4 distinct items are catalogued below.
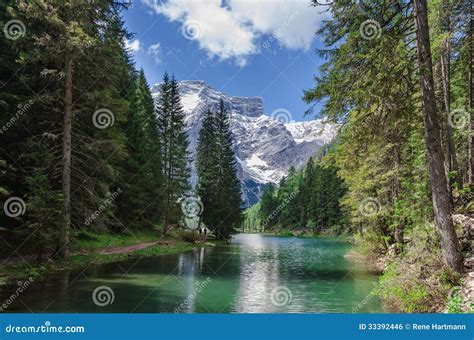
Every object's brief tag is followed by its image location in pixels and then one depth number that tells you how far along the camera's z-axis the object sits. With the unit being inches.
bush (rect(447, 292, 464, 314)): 311.0
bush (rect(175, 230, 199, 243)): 1619.1
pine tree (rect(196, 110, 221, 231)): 2112.5
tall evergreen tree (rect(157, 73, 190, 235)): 1756.9
